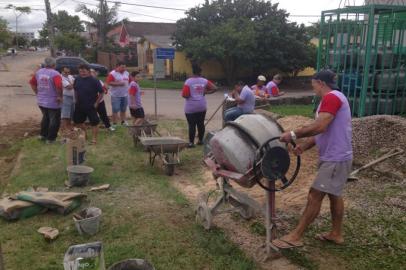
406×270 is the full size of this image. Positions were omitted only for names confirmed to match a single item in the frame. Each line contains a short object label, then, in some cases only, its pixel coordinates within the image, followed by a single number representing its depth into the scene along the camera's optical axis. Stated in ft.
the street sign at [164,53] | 37.65
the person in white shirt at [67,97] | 31.12
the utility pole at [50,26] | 92.27
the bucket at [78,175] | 21.04
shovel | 22.11
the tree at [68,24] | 181.88
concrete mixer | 12.86
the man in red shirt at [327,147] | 13.00
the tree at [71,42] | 133.69
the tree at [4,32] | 182.98
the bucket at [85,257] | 11.14
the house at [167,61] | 97.55
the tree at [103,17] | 121.29
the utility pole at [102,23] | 119.35
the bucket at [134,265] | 12.30
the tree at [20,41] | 326.48
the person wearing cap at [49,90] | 28.78
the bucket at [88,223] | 15.75
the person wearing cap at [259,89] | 35.99
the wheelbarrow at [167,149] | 23.48
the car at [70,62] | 80.16
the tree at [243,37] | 81.51
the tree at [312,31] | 93.92
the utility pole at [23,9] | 209.56
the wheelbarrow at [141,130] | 28.94
